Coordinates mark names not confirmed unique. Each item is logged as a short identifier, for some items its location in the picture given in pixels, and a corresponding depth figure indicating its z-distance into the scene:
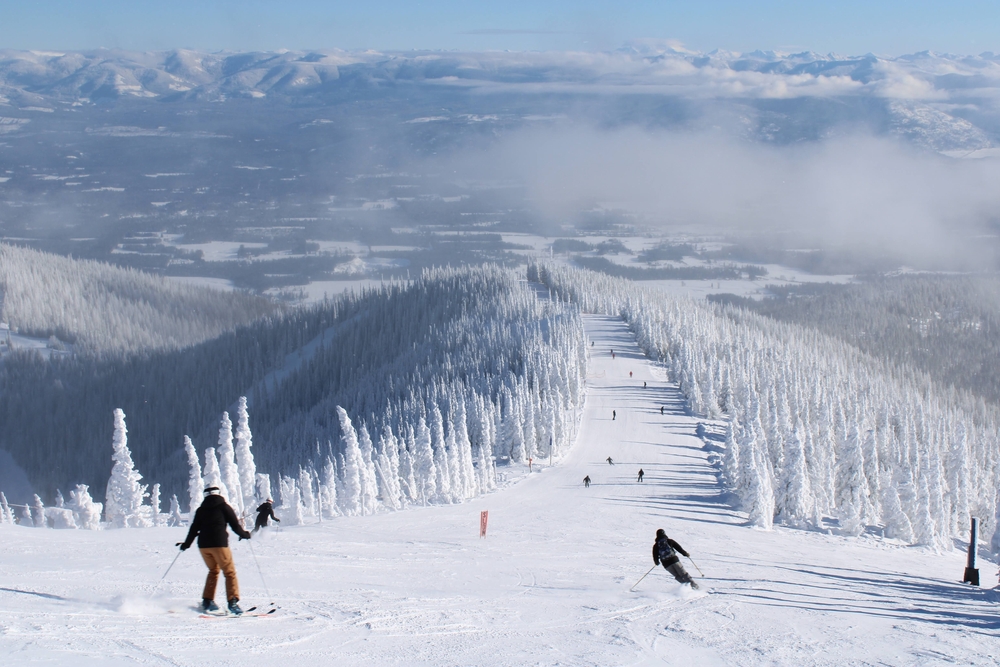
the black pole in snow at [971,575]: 33.42
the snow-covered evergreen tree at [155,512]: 62.28
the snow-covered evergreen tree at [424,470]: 63.12
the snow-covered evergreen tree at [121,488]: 53.12
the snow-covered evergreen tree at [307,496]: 53.88
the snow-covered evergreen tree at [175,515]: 51.83
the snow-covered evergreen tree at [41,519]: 63.59
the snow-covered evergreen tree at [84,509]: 65.00
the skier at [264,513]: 28.89
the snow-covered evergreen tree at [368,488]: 56.59
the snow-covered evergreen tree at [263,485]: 55.19
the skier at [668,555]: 22.92
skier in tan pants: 17.27
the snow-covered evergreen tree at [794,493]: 60.81
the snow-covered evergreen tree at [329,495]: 55.88
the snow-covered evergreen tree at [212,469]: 50.56
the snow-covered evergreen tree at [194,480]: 56.89
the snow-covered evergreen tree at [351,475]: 55.72
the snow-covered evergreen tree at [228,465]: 52.62
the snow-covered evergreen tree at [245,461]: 55.22
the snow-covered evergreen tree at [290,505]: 43.19
